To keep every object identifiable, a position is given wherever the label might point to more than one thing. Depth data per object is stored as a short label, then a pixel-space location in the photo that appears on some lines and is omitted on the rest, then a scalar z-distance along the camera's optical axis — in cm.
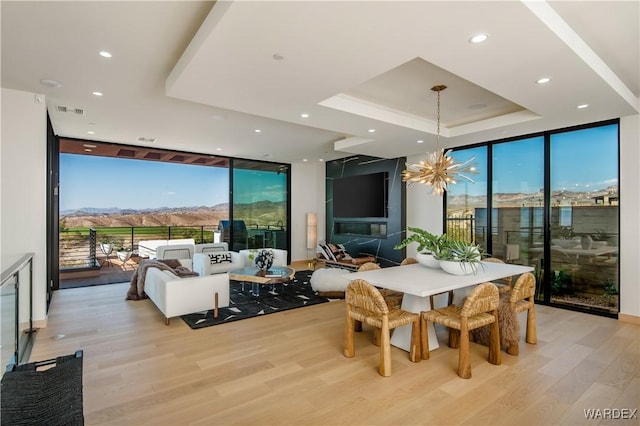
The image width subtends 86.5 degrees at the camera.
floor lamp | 950
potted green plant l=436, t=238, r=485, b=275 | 358
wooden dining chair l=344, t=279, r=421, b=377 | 298
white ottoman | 566
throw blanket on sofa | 531
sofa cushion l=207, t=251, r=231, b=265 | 680
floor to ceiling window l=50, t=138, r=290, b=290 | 838
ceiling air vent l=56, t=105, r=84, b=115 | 455
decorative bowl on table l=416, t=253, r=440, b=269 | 402
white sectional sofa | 426
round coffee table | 527
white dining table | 307
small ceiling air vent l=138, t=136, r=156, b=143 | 648
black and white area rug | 452
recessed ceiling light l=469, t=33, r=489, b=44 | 240
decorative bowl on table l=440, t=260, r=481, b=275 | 357
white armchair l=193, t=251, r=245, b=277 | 627
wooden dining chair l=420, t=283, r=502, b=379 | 293
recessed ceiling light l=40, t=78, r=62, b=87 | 364
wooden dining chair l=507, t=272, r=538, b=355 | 343
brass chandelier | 422
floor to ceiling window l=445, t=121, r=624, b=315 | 482
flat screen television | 796
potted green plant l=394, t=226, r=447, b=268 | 387
